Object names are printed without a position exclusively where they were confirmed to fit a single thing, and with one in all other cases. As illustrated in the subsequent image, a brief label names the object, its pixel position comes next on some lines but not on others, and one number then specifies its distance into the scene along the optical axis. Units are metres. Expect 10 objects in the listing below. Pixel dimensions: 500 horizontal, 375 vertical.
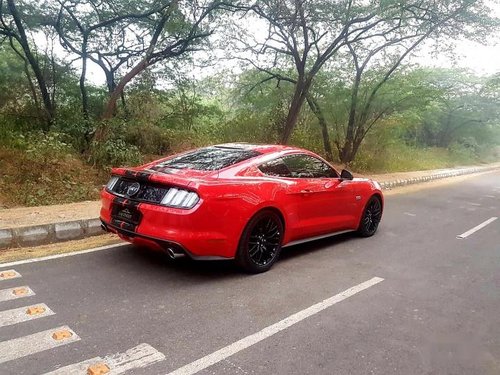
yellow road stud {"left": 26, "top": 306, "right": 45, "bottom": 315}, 3.26
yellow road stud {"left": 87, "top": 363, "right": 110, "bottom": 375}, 2.51
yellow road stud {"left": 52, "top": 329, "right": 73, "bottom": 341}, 2.89
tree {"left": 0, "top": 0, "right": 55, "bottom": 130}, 10.26
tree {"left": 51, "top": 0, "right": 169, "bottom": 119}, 11.12
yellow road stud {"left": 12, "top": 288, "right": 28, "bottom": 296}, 3.59
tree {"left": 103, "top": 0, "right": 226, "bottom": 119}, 10.81
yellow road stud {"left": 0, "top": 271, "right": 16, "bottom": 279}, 3.96
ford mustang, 3.87
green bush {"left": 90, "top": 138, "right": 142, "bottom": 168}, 9.10
